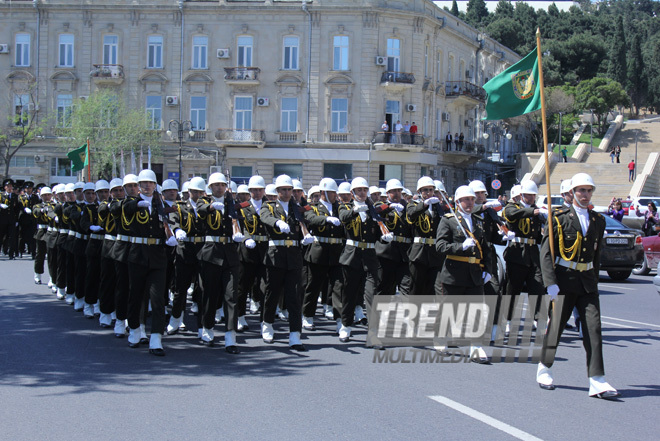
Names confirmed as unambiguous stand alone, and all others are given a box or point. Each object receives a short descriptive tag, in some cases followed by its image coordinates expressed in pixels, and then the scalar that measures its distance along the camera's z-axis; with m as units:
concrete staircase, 47.78
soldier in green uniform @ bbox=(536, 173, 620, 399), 7.35
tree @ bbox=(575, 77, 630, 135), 72.06
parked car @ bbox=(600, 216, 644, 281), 18.59
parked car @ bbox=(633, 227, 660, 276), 19.78
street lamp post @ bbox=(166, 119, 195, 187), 43.83
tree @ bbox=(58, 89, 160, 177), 41.00
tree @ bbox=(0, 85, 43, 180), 43.71
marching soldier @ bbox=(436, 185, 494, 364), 8.70
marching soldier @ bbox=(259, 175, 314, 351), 9.55
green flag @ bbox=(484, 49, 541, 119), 9.27
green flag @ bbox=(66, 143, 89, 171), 20.42
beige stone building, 43.84
